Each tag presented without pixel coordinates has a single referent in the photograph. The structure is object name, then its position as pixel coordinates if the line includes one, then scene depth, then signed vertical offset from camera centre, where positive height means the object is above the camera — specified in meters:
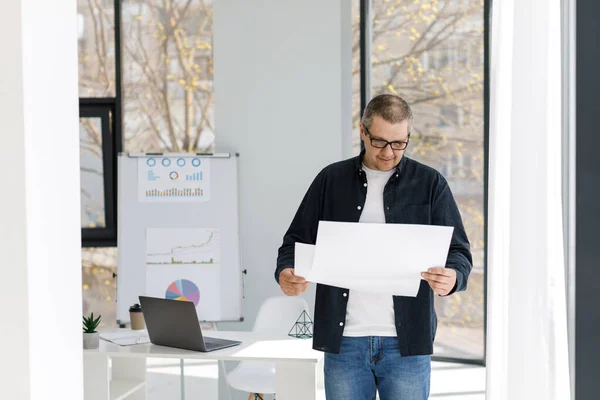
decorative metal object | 3.78 -0.82
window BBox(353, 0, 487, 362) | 5.12 +0.68
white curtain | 1.80 -0.09
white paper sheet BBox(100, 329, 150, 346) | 3.21 -0.75
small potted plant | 3.13 -0.70
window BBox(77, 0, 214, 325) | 5.38 +0.69
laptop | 2.94 -0.63
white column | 1.12 -0.03
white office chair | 3.47 -0.85
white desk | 2.92 -0.77
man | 2.21 -0.37
